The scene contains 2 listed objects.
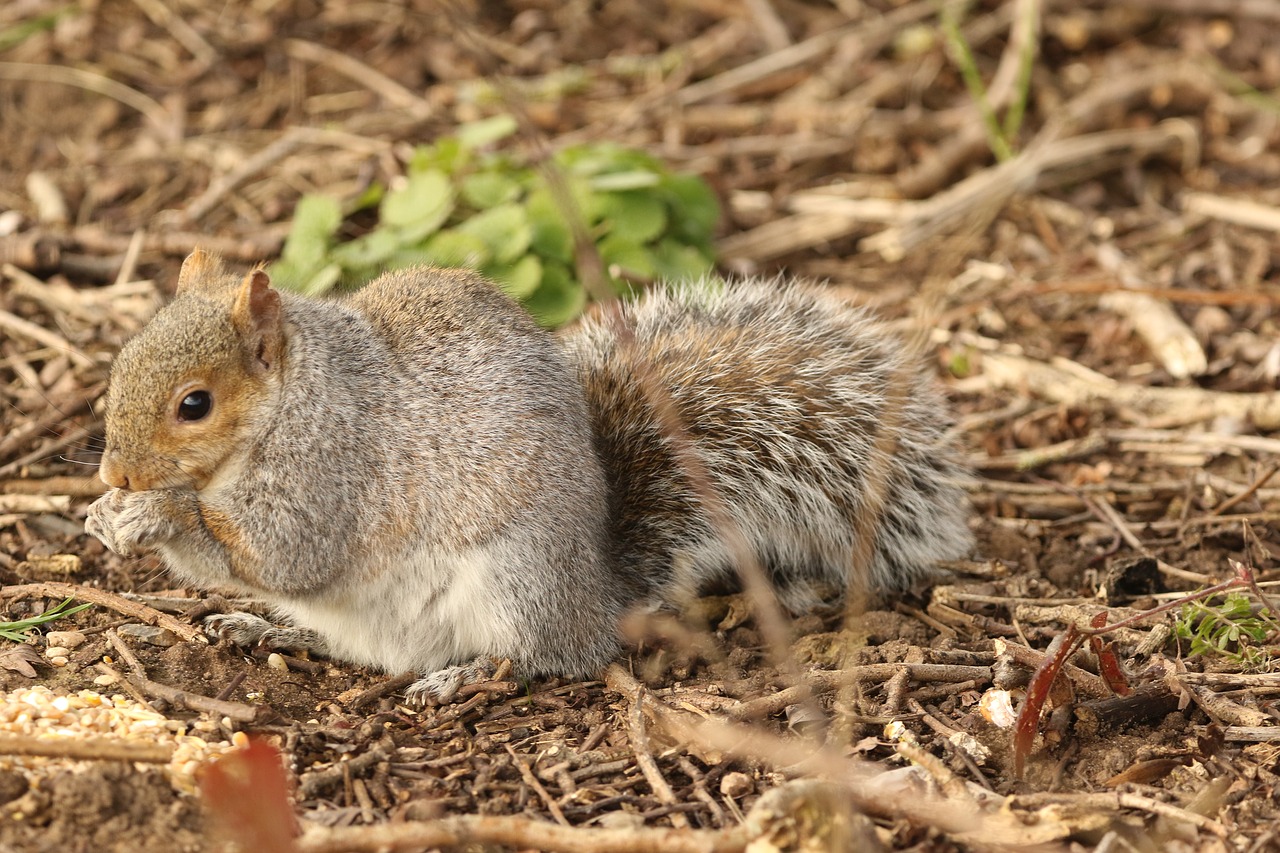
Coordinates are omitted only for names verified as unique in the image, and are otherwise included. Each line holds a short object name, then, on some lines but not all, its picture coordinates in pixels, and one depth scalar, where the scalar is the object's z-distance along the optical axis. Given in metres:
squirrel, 6.34
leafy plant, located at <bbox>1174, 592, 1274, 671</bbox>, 6.73
